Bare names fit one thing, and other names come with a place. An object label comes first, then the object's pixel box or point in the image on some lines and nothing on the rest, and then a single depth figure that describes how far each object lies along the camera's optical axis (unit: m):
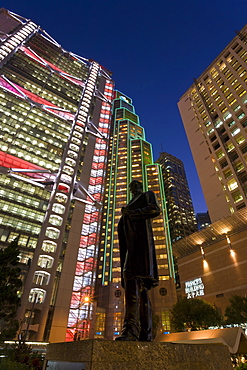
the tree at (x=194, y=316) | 27.09
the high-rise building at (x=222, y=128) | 43.25
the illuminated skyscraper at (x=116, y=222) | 62.12
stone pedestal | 2.80
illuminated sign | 39.65
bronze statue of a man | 3.73
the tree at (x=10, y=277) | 17.61
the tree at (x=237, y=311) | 24.59
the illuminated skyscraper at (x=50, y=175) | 37.53
